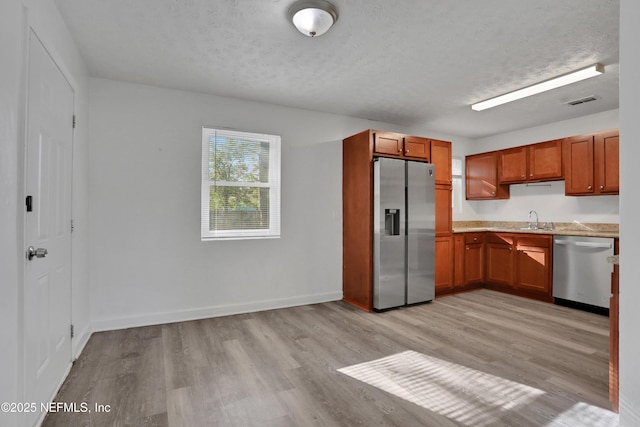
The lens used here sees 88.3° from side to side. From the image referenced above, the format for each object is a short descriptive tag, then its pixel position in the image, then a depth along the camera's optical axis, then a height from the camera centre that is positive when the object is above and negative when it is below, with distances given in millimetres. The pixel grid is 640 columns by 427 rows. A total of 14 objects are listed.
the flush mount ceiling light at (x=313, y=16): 2148 +1343
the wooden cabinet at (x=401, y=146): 4113 +911
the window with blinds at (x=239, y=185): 3746 +349
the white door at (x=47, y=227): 1744 -83
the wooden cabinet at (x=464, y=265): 4700 -738
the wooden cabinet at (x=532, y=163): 4578 +784
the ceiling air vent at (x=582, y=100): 3805 +1374
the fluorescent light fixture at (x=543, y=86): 3039 +1344
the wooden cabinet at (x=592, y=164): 3963 +660
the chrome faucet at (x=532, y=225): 5011 -139
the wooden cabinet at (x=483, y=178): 5355 +638
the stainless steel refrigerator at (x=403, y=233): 3963 -217
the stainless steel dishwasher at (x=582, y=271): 3805 -662
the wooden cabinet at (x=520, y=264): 4383 -683
